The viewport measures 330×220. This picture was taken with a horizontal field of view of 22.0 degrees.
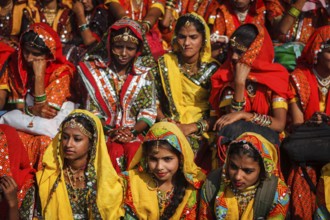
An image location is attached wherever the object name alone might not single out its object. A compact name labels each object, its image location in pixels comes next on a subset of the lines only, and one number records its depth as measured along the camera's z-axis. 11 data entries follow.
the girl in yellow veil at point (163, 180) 6.81
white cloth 7.60
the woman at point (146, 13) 8.64
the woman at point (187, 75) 8.02
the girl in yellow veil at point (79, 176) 6.85
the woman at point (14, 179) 6.70
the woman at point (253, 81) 7.61
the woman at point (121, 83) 7.91
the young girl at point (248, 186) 6.56
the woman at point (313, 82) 7.74
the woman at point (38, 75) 7.94
